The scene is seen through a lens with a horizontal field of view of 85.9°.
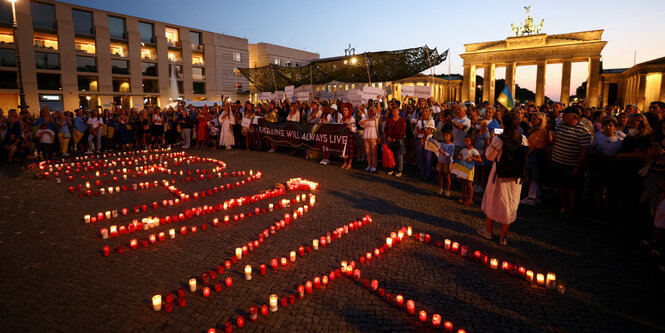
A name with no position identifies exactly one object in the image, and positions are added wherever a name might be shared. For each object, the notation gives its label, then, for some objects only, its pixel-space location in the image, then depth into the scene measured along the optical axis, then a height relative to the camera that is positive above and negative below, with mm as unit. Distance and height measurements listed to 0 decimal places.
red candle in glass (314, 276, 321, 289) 4352 -1934
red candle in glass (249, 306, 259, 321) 3619 -1919
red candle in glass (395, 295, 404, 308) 3896 -1947
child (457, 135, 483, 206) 7738 -803
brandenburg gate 48719 +9229
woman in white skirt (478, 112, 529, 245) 5353 -1026
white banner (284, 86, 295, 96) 17031 +1564
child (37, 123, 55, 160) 13383 -544
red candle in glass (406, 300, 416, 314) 3789 -1943
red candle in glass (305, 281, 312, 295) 4188 -1923
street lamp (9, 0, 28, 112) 16508 +2020
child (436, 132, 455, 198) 8594 -825
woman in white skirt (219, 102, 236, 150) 17308 -129
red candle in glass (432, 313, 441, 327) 3549 -1956
